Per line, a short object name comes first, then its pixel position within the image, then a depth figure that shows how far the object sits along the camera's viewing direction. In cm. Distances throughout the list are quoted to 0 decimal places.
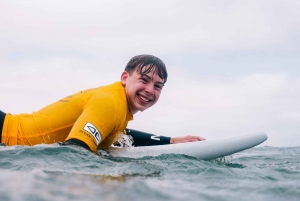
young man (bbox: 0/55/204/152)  361
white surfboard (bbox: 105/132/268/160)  449
